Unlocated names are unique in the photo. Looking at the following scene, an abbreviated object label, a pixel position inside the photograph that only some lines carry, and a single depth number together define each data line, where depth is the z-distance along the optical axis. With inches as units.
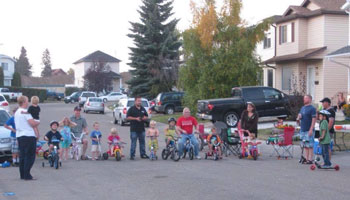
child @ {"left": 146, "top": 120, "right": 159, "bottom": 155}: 573.3
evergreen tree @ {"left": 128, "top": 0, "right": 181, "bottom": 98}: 1692.9
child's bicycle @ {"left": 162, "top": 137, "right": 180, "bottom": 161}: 559.5
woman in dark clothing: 587.8
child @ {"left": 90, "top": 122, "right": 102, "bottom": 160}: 573.6
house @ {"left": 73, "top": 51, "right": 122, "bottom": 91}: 3879.4
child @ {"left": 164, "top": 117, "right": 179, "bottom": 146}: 571.8
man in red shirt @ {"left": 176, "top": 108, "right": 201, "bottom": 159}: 575.8
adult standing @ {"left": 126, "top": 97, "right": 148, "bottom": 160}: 583.3
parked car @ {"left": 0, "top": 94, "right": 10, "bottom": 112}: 973.2
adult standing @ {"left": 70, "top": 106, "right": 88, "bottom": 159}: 579.8
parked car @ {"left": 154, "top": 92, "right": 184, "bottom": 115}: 1407.5
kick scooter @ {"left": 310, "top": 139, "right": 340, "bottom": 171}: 482.9
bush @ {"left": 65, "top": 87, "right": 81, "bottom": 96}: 3297.2
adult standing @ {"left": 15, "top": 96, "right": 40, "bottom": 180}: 434.4
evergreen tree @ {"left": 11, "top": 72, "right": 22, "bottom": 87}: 3481.3
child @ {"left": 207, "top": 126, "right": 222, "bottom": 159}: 571.9
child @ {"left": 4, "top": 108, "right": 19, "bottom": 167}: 512.1
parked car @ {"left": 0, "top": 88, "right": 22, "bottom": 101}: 2499.5
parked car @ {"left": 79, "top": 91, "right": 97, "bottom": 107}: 2112.1
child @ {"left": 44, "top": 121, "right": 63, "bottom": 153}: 513.5
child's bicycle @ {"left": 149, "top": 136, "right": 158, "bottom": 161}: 572.0
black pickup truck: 925.8
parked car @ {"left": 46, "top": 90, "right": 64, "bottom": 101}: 3122.5
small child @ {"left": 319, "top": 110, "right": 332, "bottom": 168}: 478.0
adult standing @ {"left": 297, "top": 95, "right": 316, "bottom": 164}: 519.2
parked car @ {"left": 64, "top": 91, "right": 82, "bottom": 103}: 2577.8
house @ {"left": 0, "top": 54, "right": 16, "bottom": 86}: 3415.4
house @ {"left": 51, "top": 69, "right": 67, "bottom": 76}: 6722.4
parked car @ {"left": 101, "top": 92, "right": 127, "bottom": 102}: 2634.4
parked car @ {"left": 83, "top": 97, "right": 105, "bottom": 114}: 1675.7
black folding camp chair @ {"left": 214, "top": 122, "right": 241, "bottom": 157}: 603.5
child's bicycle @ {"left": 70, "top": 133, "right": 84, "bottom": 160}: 573.5
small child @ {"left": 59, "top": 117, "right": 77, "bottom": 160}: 561.3
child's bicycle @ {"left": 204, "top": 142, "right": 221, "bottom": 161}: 568.4
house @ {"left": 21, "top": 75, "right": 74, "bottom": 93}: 4360.2
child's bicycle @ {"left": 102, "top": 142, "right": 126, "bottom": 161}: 568.7
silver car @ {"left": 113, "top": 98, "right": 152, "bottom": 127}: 1137.5
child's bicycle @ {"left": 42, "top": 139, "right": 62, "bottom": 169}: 502.1
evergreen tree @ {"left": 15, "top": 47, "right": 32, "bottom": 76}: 5615.2
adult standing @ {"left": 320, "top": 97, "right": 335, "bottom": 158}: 491.8
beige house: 1228.5
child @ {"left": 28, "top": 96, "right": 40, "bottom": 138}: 580.4
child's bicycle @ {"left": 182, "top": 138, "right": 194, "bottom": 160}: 573.6
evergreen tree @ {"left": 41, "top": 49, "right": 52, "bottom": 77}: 6156.5
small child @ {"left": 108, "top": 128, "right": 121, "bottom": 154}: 575.5
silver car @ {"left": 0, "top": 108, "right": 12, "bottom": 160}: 531.2
